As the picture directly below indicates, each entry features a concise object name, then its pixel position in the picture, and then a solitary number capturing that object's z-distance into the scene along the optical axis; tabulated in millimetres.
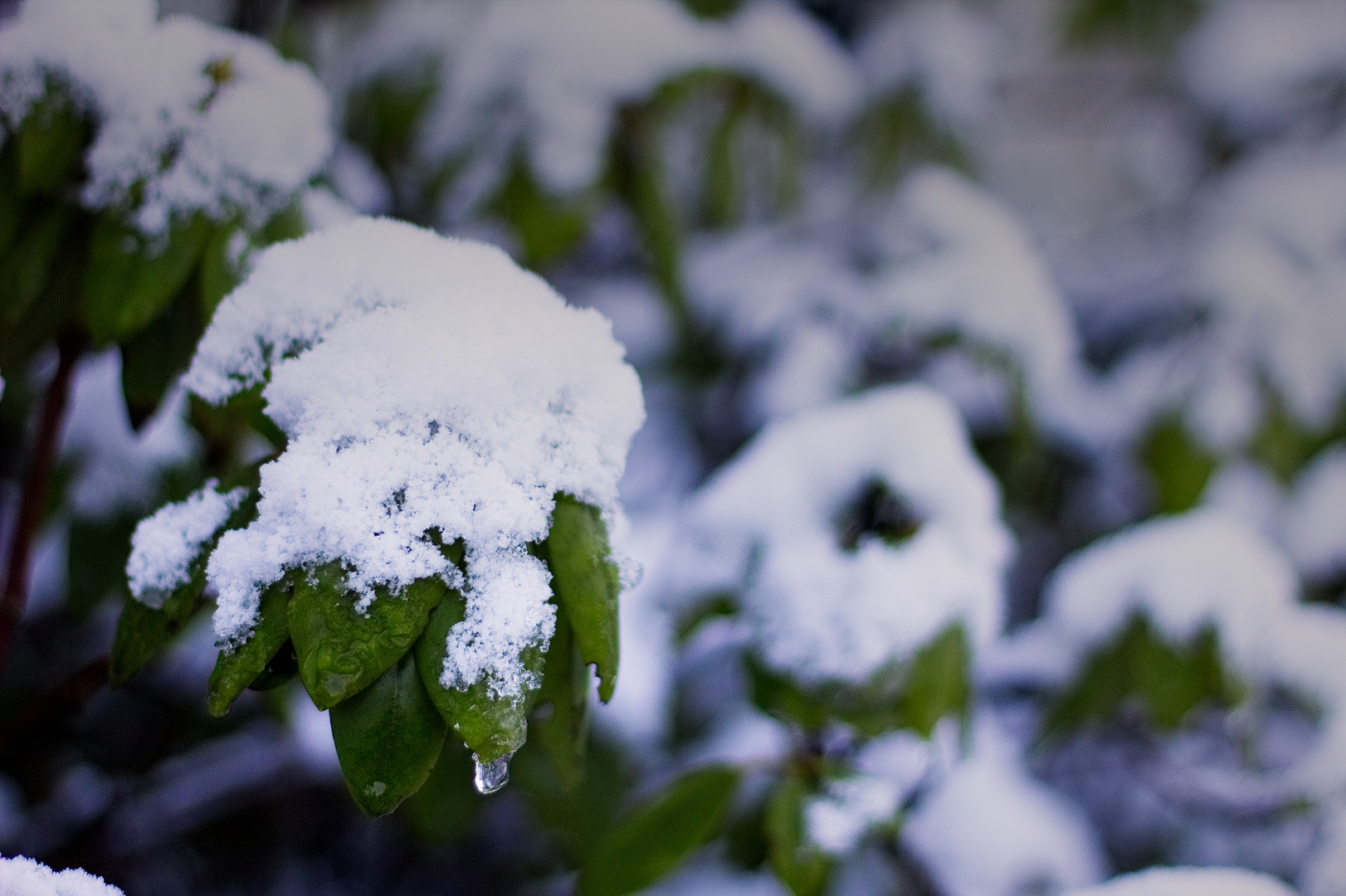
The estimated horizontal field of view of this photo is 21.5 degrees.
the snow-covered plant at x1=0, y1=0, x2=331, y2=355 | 862
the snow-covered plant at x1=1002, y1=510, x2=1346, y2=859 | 1006
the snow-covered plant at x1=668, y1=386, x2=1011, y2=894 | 930
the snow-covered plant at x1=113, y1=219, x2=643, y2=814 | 793
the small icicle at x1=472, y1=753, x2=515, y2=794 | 800
